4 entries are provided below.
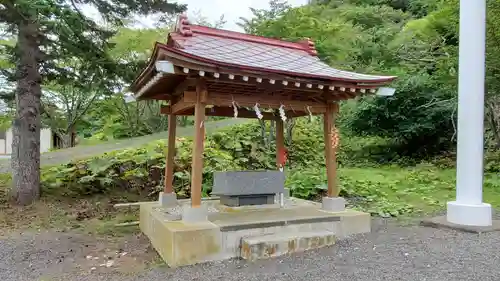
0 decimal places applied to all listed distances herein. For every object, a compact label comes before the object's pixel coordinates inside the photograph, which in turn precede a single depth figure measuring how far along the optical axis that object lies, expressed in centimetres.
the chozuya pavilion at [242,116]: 409
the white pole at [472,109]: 541
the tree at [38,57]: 606
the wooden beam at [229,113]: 561
